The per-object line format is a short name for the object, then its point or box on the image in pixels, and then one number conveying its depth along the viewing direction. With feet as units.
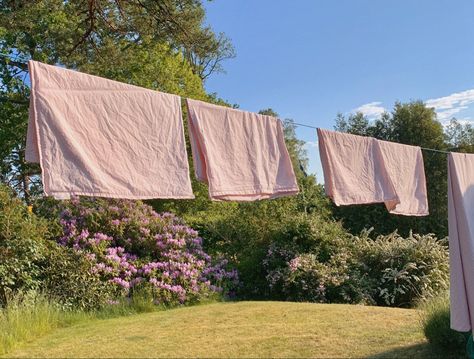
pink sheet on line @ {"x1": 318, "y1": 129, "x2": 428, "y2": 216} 16.97
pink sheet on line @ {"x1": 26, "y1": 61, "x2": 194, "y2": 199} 11.30
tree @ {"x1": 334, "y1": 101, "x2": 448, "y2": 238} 49.19
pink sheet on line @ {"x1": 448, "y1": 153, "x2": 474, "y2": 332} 13.55
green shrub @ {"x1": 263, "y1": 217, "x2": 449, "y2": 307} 28.07
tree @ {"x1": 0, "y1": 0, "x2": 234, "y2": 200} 34.58
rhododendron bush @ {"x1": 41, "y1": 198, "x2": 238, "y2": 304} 25.77
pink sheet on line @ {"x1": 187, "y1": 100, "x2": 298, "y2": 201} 14.11
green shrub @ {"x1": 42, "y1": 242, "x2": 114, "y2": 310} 23.16
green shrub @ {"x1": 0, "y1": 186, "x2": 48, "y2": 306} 21.54
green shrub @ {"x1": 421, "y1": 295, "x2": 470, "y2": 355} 14.88
